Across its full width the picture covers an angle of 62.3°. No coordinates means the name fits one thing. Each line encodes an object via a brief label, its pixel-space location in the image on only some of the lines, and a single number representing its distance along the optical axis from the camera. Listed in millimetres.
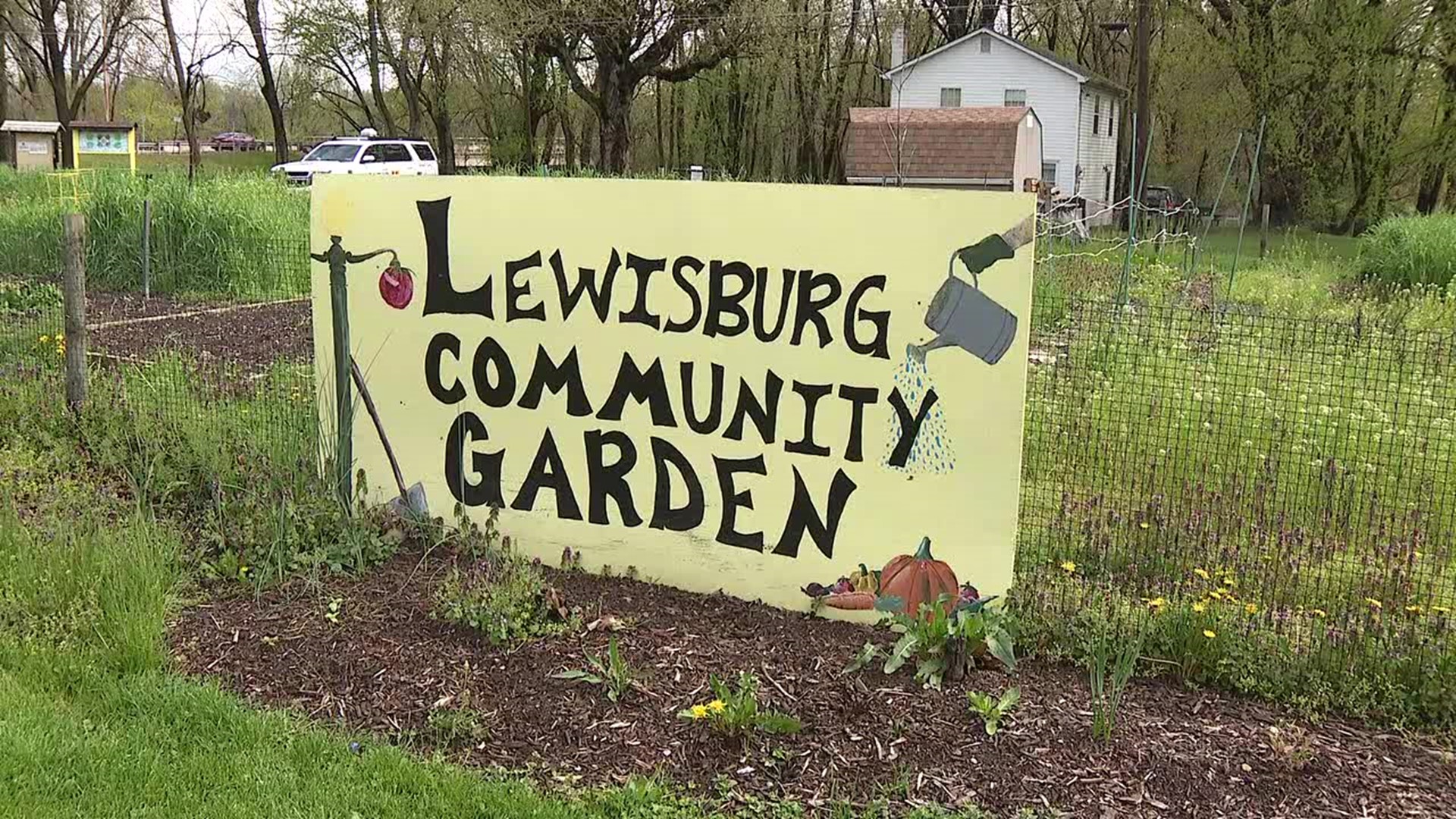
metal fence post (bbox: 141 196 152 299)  11883
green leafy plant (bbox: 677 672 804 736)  3236
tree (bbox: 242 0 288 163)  37281
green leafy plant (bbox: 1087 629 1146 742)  3232
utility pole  24453
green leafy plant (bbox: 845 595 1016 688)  3539
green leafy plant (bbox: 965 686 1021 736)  3285
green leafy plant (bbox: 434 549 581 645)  3855
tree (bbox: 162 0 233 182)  32781
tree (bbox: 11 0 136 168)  38469
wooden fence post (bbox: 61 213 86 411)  6133
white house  38875
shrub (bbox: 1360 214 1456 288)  14242
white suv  27000
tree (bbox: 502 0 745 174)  27750
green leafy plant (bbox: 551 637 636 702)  3500
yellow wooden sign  3873
